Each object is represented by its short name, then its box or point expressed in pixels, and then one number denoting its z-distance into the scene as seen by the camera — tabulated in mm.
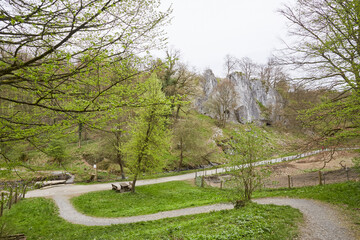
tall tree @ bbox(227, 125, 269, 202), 8398
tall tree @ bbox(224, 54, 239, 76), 59281
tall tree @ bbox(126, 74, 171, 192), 15211
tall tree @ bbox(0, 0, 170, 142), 3889
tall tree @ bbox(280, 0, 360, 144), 7051
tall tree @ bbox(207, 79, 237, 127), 44281
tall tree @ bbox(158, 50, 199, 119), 32438
